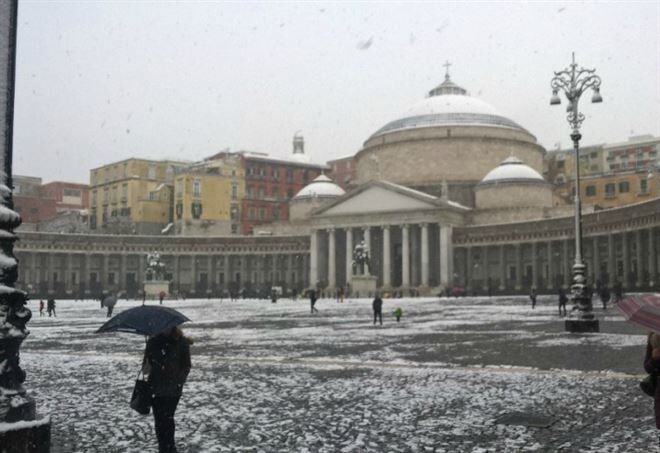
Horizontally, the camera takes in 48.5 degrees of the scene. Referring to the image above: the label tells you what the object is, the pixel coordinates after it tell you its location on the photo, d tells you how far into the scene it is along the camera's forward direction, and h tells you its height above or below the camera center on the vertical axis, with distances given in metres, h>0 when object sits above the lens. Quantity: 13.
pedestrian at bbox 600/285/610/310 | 37.61 -0.91
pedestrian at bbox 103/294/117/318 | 35.38 -1.19
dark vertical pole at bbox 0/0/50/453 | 5.36 -0.23
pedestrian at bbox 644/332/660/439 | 6.12 -0.71
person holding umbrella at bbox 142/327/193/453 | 7.04 -0.93
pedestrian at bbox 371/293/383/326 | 28.36 -1.11
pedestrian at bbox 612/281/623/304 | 39.88 -0.74
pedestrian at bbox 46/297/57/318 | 39.69 -1.58
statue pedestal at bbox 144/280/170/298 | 68.31 -0.90
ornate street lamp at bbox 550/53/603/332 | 22.42 +2.36
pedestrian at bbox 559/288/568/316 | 31.66 -0.97
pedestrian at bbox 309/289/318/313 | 39.66 -1.12
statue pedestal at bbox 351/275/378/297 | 66.38 -0.70
